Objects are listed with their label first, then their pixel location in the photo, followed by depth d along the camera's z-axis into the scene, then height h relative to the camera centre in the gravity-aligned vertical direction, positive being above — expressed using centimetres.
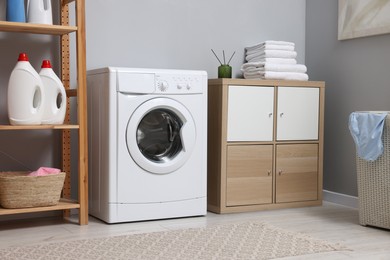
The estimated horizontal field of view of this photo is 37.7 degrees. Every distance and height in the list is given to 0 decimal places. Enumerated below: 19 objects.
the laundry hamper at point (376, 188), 282 -43
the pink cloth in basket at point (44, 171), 284 -36
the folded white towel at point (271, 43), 351 +37
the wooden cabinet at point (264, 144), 326 -24
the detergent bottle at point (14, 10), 275 +43
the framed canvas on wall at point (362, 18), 335 +52
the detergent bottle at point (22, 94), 273 +3
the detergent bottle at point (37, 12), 279 +43
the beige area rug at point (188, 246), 231 -62
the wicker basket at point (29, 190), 273 -43
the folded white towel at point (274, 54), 349 +30
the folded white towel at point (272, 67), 343 +22
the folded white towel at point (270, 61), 346 +25
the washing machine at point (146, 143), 289 -22
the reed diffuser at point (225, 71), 348 +19
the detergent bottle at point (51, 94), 285 +3
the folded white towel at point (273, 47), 350 +34
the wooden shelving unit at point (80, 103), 282 -1
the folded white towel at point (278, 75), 340 +17
